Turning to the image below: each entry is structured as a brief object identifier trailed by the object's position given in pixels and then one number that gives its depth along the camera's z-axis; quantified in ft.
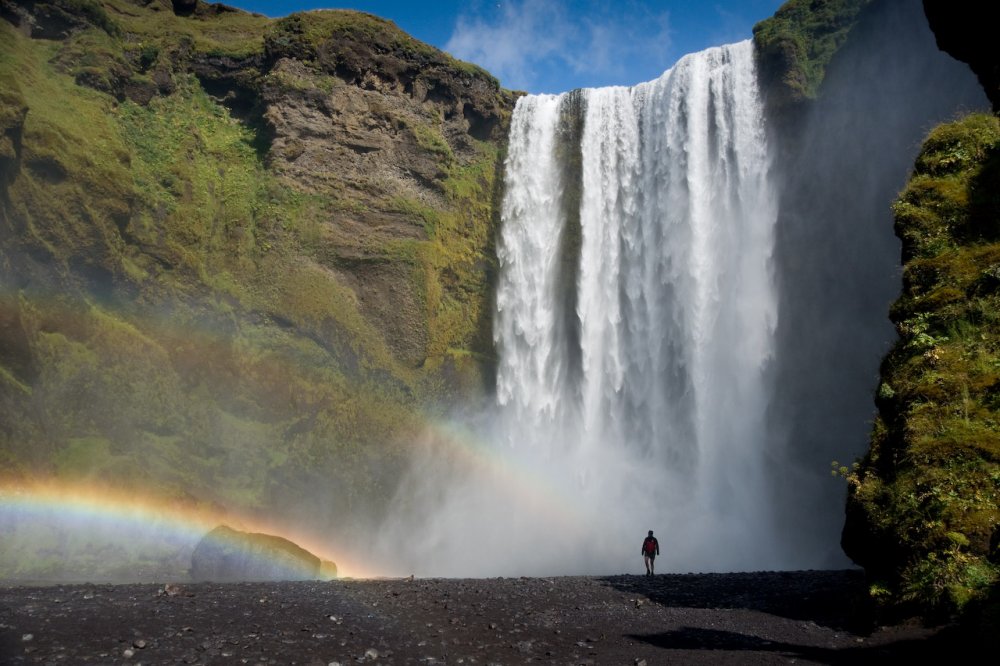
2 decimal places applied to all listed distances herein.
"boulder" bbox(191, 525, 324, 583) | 79.25
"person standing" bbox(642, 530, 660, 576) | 74.49
